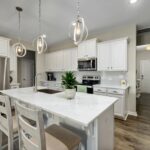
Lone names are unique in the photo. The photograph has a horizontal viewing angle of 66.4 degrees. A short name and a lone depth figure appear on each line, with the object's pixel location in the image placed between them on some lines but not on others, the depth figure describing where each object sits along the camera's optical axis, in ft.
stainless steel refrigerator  11.55
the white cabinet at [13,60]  14.70
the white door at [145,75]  23.56
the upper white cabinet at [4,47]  12.21
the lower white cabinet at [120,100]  10.23
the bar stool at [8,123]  4.24
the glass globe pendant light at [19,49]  9.42
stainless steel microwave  12.91
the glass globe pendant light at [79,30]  6.10
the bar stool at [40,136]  2.97
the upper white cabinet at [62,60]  15.08
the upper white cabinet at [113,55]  10.94
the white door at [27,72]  18.88
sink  8.09
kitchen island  3.64
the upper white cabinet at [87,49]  12.78
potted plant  5.59
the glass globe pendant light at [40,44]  8.07
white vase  5.61
